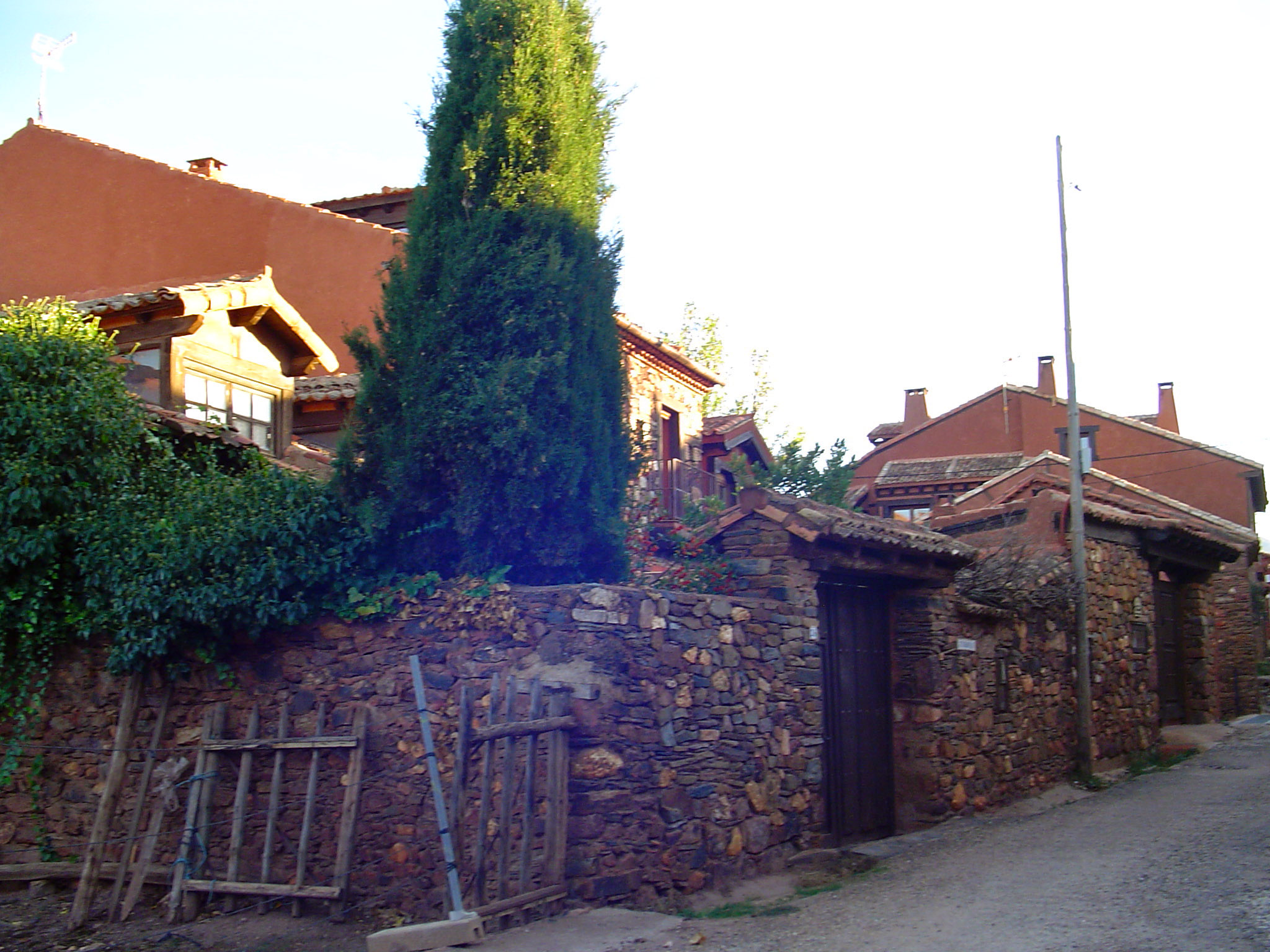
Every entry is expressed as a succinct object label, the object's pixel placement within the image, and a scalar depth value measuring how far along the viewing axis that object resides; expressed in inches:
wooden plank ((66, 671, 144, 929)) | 311.1
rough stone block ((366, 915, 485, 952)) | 237.8
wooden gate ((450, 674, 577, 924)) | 271.0
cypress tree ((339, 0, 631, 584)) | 315.3
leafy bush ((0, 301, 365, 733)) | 324.6
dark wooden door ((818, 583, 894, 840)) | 389.7
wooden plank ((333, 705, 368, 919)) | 297.1
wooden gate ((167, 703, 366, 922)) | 299.9
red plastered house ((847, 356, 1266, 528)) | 1019.9
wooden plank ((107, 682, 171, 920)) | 313.7
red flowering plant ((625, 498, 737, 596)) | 355.6
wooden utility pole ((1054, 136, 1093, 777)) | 509.4
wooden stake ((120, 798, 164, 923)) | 312.3
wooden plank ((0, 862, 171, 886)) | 327.0
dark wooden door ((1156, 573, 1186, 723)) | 685.9
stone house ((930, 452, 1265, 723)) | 567.2
